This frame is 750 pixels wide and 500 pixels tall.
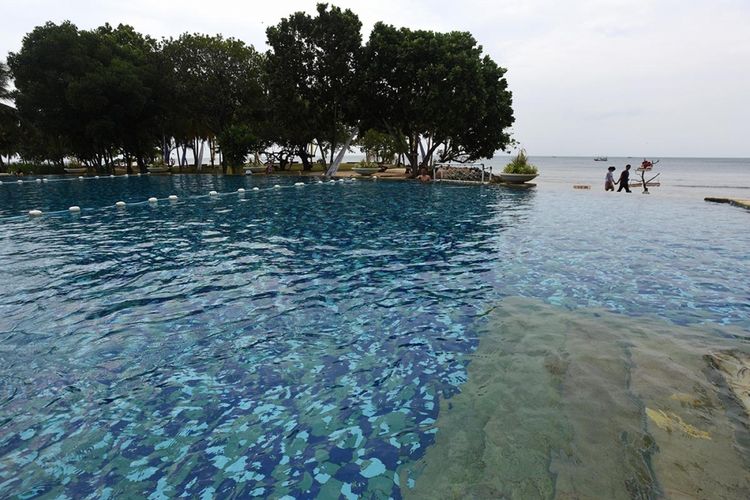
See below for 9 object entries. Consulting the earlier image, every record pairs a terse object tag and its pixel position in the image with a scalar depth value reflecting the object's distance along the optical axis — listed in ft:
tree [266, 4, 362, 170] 128.77
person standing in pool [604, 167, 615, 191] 95.92
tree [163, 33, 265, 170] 147.13
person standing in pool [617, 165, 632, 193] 91.66
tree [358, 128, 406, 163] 199.82
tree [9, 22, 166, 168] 136.46
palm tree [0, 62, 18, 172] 150.27
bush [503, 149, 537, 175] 112.06
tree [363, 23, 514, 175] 111.65
